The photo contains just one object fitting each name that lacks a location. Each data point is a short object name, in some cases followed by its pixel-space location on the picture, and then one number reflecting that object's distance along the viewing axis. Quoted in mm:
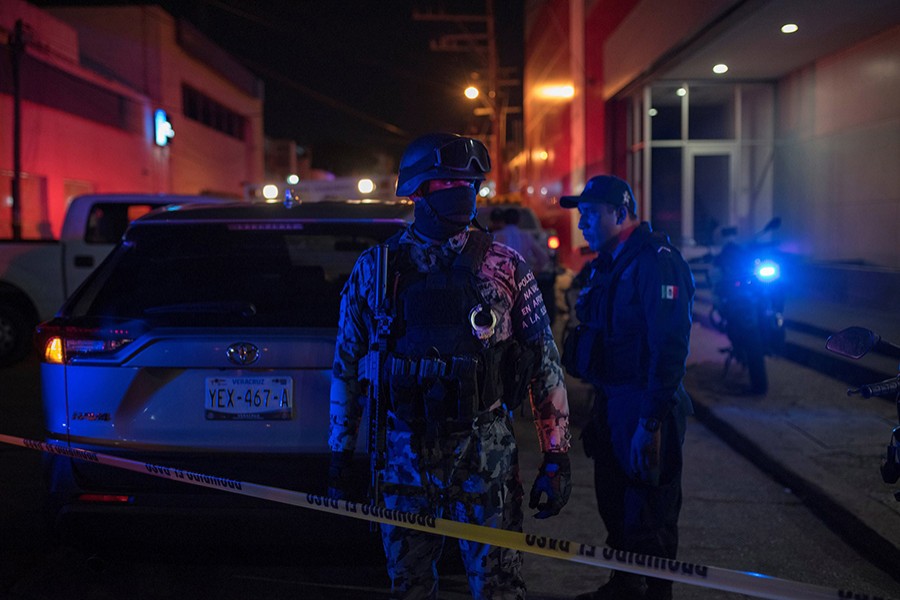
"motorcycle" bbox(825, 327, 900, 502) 2430
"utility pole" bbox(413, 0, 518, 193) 32375
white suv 3119
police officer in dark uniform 3244
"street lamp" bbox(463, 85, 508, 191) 30217
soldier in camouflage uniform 2426
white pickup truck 9695
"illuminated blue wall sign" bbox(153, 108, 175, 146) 22828
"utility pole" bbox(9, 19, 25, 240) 17969
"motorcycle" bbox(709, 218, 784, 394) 7500
